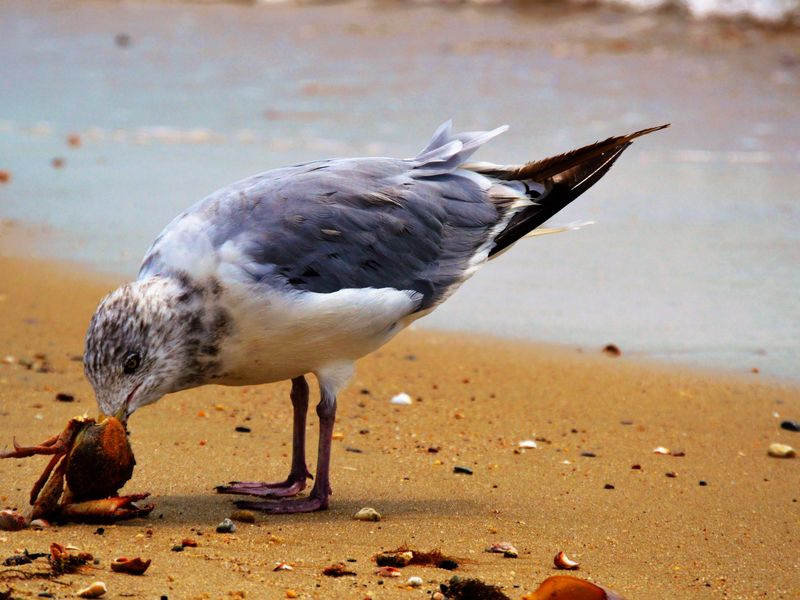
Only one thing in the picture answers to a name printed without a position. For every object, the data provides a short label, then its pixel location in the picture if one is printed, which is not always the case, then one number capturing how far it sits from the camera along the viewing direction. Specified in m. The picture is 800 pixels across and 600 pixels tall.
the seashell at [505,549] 7.91
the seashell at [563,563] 7.67
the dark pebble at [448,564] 7.57
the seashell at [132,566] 7.03
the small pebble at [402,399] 11.73
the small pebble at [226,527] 8.23
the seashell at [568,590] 6.60
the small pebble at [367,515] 8.67
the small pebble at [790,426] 11.16
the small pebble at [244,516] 8.58
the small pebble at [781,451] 10.45
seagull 8.16
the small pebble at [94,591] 6.62
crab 8.00
